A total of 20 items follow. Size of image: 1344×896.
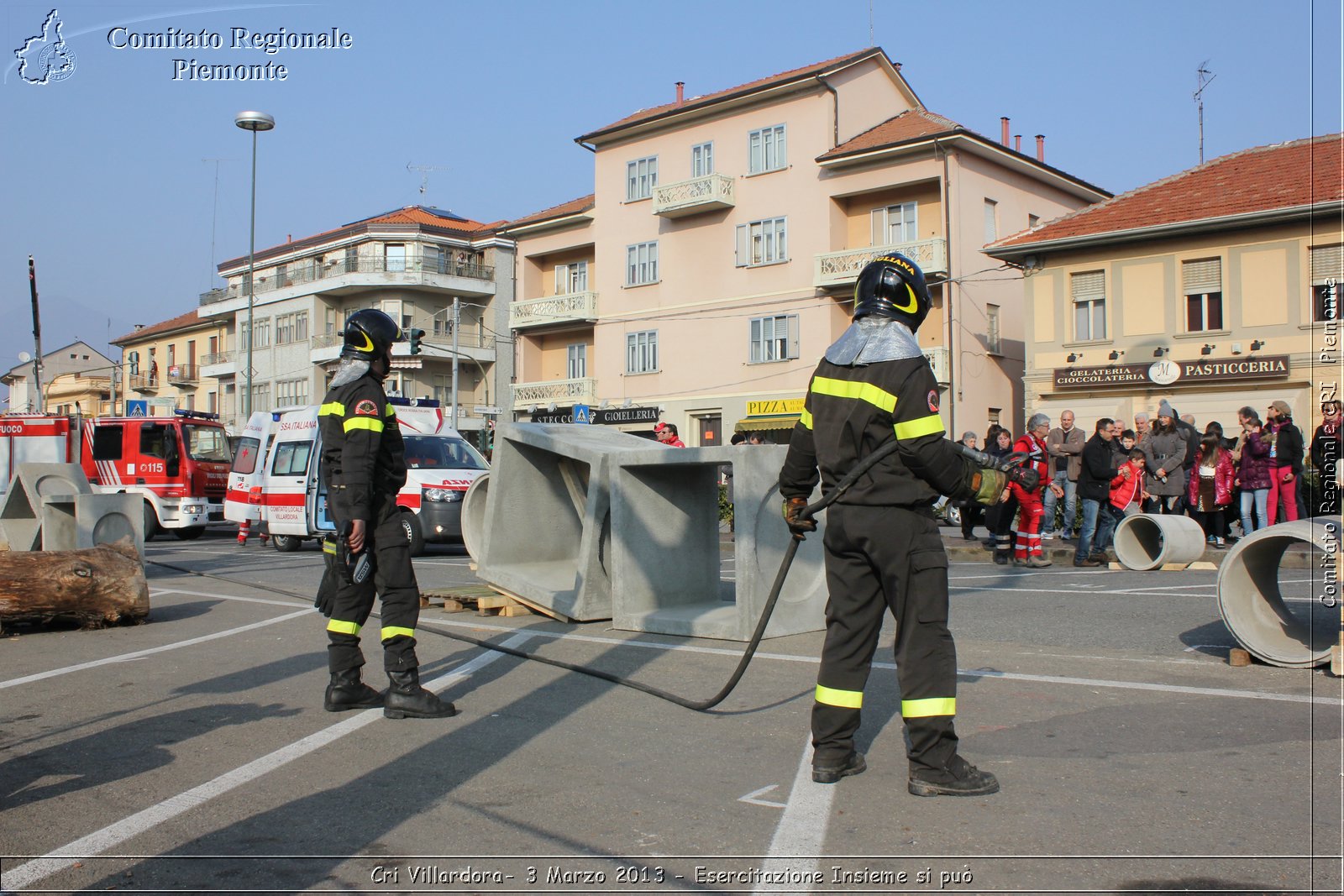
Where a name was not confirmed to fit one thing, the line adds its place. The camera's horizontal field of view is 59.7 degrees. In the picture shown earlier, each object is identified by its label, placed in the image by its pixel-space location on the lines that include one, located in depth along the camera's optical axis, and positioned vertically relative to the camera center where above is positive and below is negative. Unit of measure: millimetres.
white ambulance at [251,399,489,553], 18062 +76
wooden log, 9383 -855
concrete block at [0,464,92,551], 13703 -117
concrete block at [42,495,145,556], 11602 -365
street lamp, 34031 +10613
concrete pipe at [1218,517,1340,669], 6539 -750
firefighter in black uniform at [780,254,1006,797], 4492 -199
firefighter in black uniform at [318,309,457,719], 6086 -200
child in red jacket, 13992 -67
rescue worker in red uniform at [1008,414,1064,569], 13836 -303
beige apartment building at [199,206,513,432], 58688 +9485
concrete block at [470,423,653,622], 9258 -303
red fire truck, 26219 +405
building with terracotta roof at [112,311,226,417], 71938 +7864
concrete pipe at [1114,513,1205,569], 12484 -672
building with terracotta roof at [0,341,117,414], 82875 +7554
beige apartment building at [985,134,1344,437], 27484 +4774
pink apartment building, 35875 +8205
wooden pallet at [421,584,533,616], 10070 -1045
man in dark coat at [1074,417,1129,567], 13789 -35
